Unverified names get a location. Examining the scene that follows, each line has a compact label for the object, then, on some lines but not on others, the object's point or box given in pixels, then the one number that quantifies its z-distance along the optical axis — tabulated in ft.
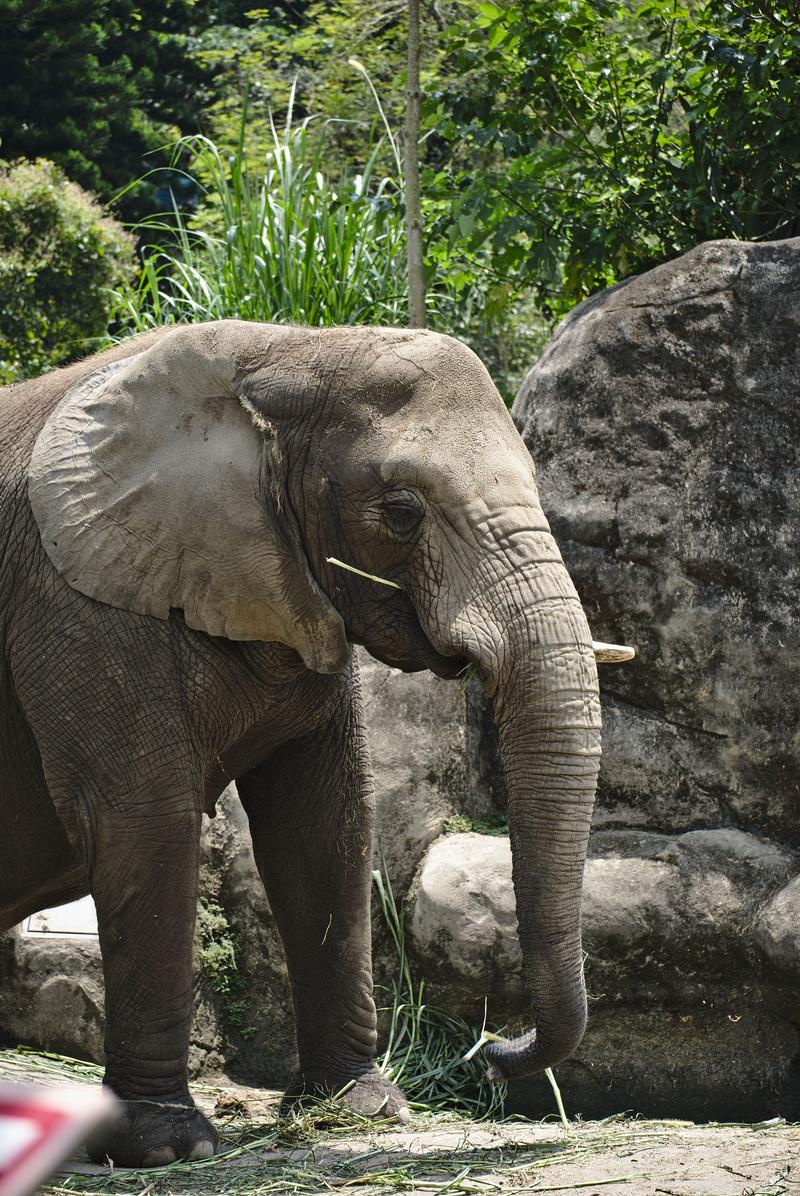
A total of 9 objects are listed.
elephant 30.17
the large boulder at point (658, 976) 40.65
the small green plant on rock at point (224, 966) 44.62
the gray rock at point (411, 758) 45.16
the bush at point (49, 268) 88.69
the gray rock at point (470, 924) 41.14
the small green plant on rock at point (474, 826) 45.47
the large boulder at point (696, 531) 43.73
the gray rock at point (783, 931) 38.17
